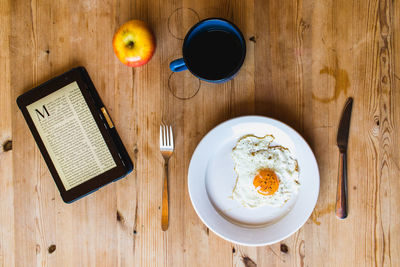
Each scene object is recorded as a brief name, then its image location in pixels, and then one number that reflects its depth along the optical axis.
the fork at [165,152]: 0.94
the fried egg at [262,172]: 0.90
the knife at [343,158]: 0.90
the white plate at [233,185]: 0.86
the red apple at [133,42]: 0.87
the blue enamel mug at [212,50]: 0.82
